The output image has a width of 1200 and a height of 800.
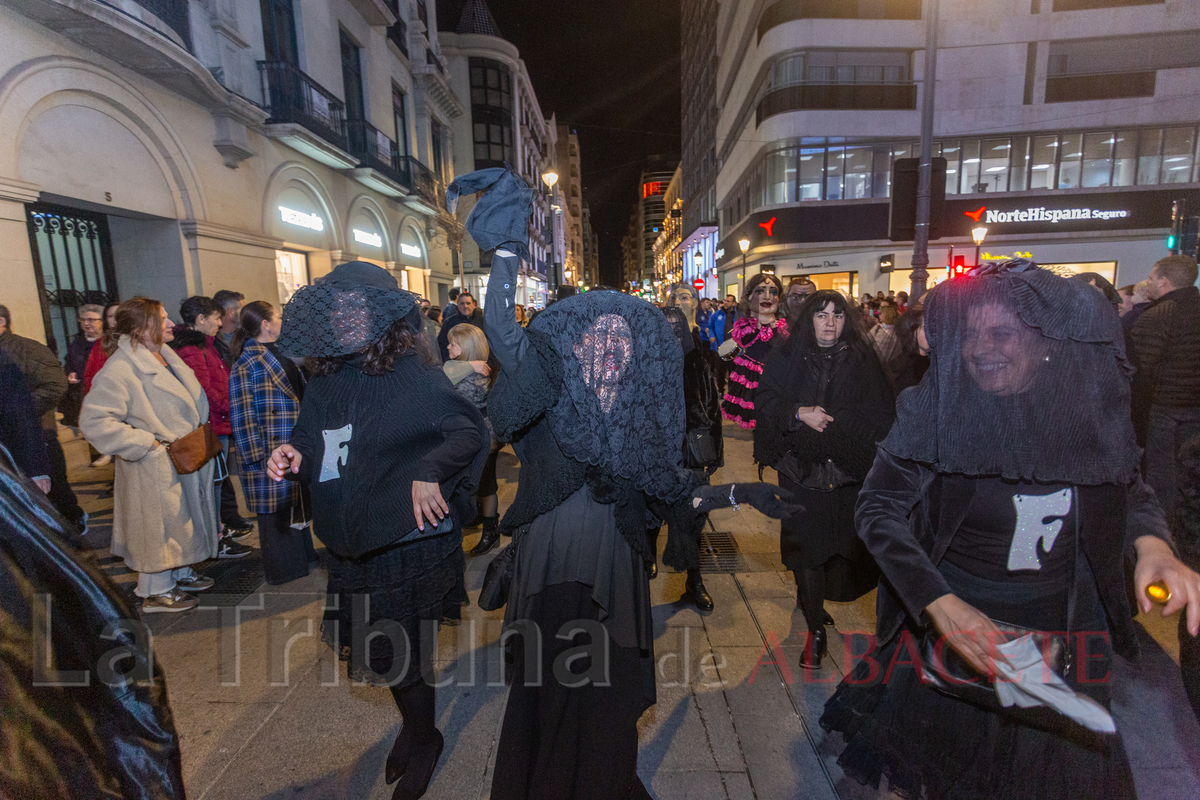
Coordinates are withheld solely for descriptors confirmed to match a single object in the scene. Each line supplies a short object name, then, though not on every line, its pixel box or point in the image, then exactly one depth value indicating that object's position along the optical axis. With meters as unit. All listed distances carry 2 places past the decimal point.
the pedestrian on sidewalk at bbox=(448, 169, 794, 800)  2.01
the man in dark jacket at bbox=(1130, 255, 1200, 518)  4.25
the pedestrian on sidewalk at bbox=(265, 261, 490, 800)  2.24
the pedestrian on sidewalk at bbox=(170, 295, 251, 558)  4.92
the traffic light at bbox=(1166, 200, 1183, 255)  10.48
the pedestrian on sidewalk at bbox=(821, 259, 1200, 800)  1.57
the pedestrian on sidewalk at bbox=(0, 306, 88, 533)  4.57
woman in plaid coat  3.82
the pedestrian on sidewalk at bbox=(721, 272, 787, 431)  5.92
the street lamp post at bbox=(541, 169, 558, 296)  17.56
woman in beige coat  3.66
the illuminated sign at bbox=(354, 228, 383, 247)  16.34
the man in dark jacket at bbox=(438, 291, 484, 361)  6.43
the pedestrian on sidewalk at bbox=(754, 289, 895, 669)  3.12
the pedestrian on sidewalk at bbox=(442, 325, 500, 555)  4.58
